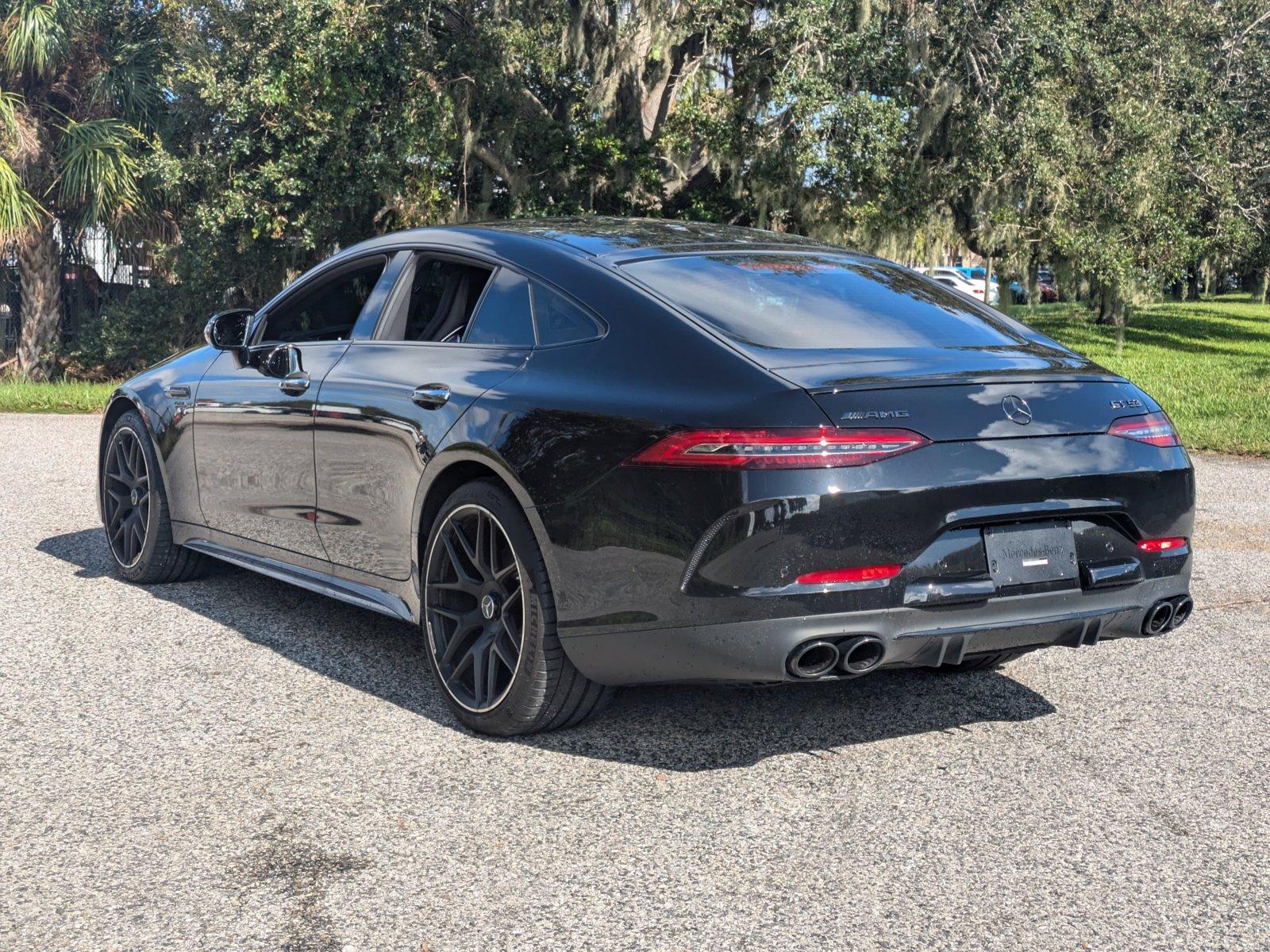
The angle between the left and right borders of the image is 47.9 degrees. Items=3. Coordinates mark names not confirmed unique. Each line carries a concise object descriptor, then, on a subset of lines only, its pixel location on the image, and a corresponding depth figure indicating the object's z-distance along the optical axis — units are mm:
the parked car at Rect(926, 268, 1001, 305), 49238
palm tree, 21250
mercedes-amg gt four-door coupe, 3725
